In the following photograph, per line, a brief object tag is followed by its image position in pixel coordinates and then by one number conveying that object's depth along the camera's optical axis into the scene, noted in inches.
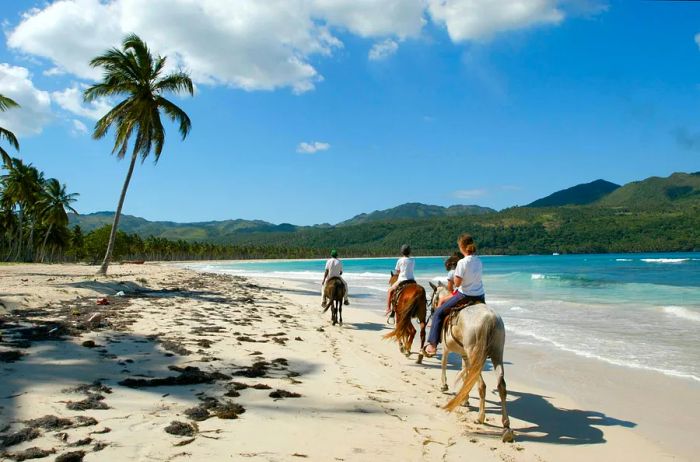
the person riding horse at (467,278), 259.8
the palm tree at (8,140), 853.4
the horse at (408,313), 376.8
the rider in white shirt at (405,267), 405.1
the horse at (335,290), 532.1
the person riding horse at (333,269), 531.8
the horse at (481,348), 217.5
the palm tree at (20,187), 1946.4
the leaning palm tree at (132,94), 876.6
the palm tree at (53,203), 2230.6
